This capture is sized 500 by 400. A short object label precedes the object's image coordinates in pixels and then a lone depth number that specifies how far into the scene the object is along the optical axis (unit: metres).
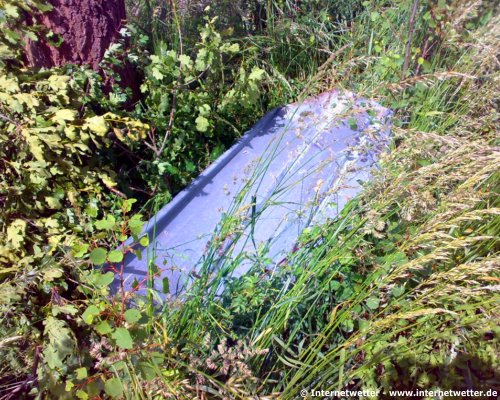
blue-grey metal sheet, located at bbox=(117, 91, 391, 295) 2.07
